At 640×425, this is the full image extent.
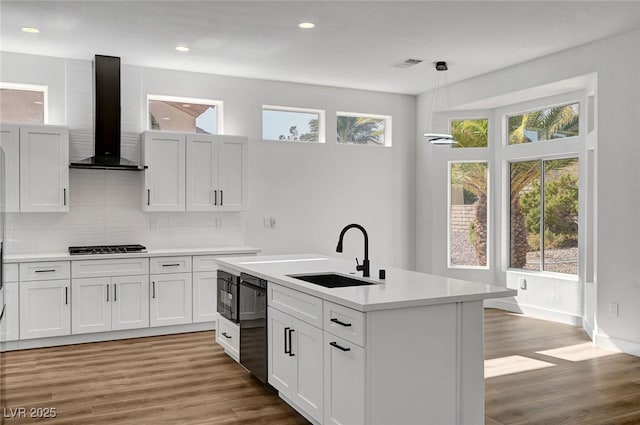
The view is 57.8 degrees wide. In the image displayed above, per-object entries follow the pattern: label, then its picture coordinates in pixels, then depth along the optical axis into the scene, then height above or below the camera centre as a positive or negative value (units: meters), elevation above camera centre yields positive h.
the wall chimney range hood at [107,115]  5.95 +0.97
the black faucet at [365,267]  3.84 -0.38
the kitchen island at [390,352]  2.91 -0.76
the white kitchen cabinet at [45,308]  5.41 -0.95
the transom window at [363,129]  7.77 +1.10
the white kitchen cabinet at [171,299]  5.96 -0.94
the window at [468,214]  7.78 -0.05
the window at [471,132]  7.72 +1.05
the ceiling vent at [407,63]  6.22 +1.61
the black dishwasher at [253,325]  4.08 -0.86
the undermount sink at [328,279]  4.01 -0.49
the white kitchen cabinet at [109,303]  5.62 -0.94
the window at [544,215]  6.69 -0.05
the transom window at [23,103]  5.91 +1.08
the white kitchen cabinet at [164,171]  6.16 +0.41
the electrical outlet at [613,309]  5.33 -0.90
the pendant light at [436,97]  5.69 +1.49
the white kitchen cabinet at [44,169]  5.61 +0.39
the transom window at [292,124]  7.22 +1.09
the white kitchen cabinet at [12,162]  5.48 +0.44
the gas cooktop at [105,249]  5.79 -0.42
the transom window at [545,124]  6.58 +1.04
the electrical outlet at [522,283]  7.19 -0.90
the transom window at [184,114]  6.63 +1.11
